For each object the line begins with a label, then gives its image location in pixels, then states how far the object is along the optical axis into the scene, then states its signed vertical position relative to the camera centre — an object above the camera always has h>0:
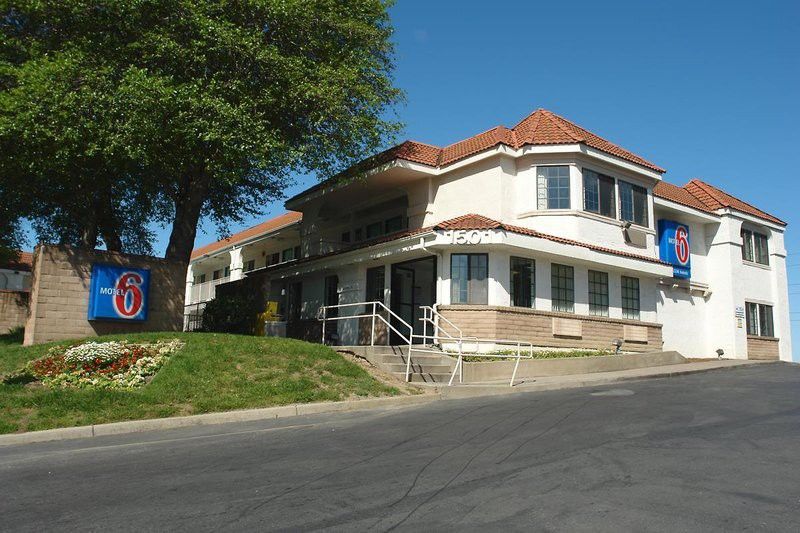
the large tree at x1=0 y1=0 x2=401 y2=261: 14.47 +6.05
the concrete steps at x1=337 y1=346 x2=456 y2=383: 15.73 -0.35
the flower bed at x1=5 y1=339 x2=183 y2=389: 12.07 -0.43
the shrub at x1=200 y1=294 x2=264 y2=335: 22.60 +1.01
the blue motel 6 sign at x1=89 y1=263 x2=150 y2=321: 17.16 +1.34
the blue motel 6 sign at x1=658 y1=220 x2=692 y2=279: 25.73 +4.10
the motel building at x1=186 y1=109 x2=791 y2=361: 19.41 +3.16
